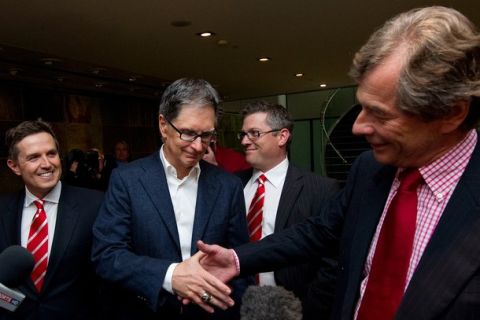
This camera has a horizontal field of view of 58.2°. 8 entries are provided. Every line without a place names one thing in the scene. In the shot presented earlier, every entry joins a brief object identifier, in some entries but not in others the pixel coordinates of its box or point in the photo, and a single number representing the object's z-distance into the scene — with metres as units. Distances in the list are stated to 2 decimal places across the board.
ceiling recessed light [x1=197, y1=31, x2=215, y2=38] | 5.51
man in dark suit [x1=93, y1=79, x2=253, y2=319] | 1.49
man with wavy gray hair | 0.96
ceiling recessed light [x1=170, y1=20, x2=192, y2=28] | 5.05
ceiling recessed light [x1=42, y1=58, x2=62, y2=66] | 6.54
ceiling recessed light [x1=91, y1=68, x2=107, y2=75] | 7.27
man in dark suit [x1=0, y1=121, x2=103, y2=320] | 1.91
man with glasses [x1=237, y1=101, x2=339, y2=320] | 2.18
